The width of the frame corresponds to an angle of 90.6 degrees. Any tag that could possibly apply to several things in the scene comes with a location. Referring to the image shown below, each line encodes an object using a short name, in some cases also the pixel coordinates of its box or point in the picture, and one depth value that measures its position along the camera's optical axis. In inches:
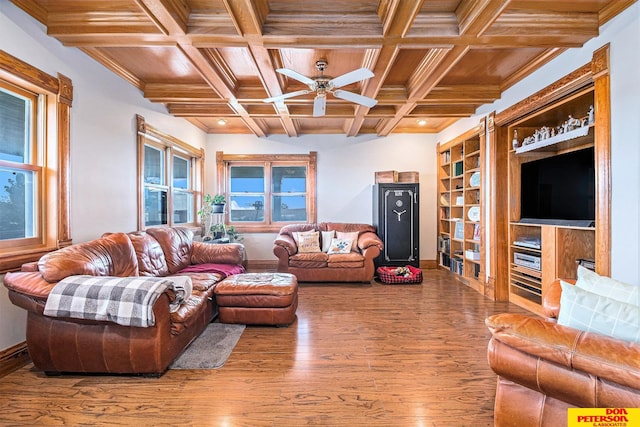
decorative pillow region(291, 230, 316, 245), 217.4
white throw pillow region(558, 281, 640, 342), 52.0
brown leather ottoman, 124.1
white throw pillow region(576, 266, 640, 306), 62.0
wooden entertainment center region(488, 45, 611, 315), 100.4
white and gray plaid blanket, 81.4
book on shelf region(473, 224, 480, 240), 186.2
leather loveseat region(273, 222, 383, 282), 198.1
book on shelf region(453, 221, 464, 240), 206.3
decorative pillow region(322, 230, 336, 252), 220.9
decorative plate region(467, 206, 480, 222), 184.7
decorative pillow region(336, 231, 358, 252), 215.9
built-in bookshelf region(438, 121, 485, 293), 186.2
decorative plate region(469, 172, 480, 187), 185.5
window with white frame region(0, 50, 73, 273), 95.2
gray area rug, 96.1
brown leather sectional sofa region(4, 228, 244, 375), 84.4
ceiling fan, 112.3
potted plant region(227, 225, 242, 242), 228.1
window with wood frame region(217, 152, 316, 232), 246.4
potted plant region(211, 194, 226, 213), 212.1
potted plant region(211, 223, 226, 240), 222.5
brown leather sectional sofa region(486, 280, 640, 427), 46.4
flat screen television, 120.9
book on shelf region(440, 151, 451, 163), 231.5
